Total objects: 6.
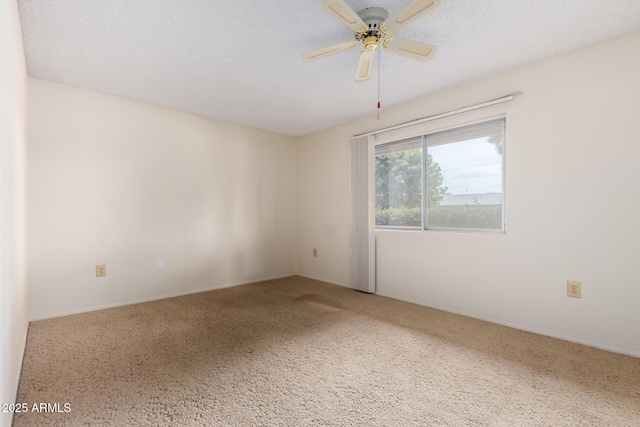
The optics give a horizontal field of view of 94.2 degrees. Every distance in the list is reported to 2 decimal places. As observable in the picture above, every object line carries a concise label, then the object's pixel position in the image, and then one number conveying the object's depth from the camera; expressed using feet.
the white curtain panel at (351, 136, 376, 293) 12.44
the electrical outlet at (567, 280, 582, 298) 7.63
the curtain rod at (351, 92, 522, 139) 8.77
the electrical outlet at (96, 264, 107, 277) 10.19
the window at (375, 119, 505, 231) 9.60
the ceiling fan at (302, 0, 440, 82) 5.24
